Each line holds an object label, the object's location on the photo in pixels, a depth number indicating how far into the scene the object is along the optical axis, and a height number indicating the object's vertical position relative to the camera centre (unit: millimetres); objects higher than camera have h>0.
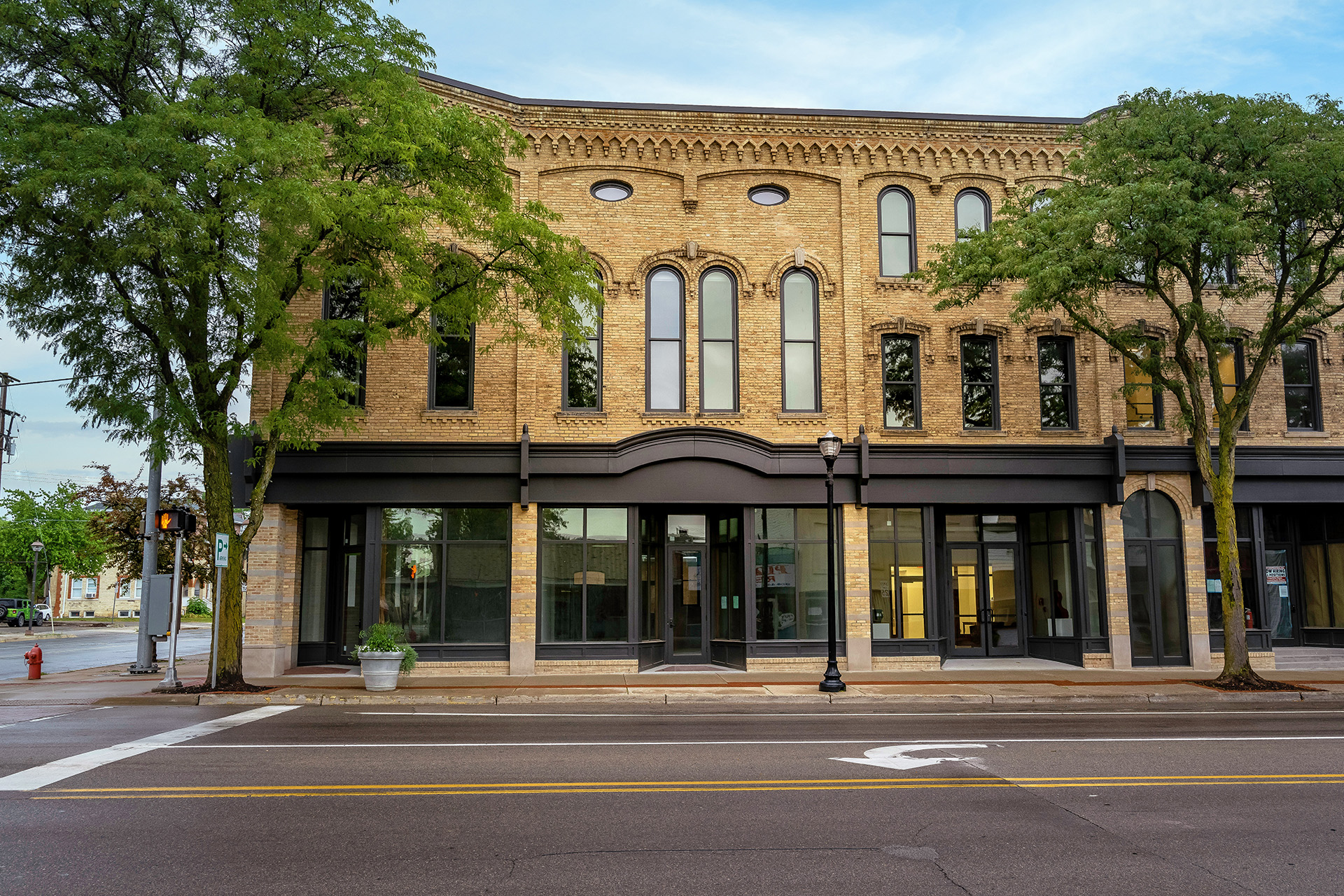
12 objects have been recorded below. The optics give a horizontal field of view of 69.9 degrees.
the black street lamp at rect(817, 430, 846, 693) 16562 +159
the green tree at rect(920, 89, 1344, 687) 16078 +5808
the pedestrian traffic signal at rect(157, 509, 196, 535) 17406 +883
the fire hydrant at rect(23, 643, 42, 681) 19344 -1833
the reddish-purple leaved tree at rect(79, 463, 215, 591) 25266 +1216
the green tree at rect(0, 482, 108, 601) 60344 +2521
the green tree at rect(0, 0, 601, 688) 13703 +5404
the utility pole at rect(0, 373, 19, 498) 33375 +5789
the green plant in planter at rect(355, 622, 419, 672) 16641 -1239
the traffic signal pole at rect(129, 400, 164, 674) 18344 +157
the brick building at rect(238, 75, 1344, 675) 19078 +2220
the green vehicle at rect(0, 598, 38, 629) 53688 -2271
